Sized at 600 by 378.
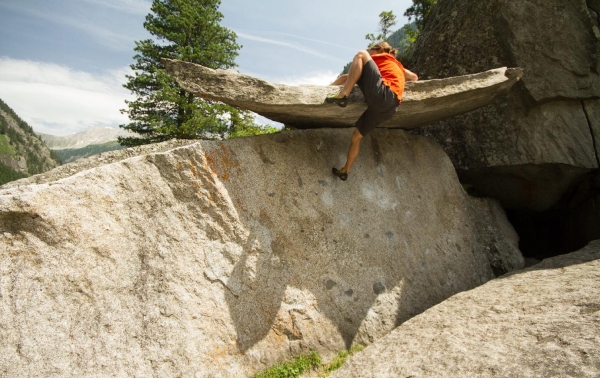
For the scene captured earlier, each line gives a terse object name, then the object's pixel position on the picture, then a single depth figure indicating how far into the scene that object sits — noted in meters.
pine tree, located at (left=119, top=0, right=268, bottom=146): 24.84
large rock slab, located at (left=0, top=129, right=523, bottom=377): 4.38
